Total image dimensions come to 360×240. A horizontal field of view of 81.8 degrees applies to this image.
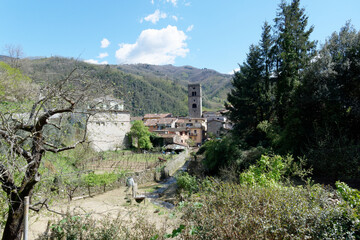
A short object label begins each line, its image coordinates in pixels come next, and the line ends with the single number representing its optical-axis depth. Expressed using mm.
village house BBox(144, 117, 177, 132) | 48456
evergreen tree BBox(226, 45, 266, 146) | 17406
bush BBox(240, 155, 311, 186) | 6051
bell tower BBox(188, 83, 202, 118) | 66812
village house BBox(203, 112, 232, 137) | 49000
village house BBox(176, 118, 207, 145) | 49188
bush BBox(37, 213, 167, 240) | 3848
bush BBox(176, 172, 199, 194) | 13334
